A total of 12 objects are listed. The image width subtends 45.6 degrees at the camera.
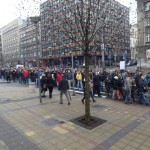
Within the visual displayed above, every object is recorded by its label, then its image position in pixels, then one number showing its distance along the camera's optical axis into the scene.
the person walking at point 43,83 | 11.77
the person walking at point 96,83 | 11.84
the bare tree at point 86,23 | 6.93
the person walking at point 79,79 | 14.61
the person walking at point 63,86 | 9.92
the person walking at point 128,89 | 10.41
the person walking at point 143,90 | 10.10
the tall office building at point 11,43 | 95.00
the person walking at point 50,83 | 11.56
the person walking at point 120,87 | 10.88
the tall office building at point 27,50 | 78.00
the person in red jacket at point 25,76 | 19.12
